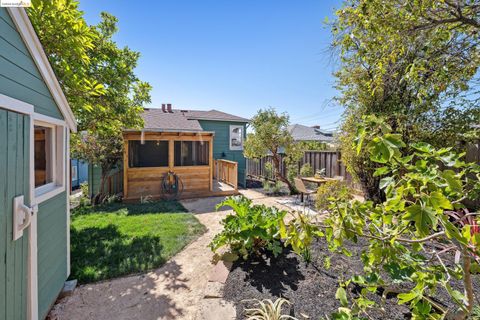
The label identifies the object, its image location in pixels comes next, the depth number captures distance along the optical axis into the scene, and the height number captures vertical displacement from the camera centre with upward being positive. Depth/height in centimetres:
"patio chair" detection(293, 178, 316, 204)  698 -92
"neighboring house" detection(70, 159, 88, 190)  1124 -98
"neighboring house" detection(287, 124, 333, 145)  2452 +298
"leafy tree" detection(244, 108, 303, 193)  848 +76
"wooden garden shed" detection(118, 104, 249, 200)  784 -3
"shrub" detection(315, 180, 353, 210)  538 -81
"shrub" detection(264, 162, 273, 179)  1072 -61
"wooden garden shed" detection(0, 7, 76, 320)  162 -18
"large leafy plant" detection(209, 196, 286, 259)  313 -105
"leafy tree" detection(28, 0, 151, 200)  313 +154
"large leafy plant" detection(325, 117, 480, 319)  102 -35
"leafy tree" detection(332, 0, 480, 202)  283 +162
